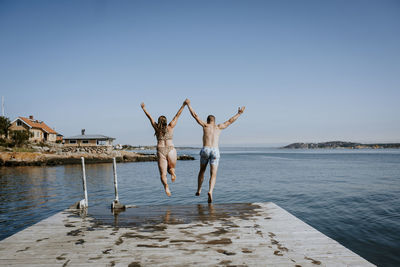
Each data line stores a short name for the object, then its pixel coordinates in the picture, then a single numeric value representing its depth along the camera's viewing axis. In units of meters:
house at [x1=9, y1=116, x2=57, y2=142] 66.38
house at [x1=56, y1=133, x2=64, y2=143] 88.10
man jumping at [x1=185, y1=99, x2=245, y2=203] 8.37
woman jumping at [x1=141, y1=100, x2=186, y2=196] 7.95
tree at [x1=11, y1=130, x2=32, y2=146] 55.56
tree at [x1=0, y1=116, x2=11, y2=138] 56.95
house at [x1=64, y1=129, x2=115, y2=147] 66.19
